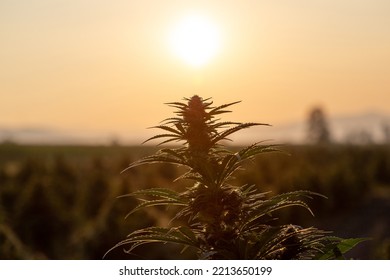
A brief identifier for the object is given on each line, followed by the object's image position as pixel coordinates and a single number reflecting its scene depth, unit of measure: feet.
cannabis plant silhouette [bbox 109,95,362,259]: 10.45
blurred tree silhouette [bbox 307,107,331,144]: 228.17
